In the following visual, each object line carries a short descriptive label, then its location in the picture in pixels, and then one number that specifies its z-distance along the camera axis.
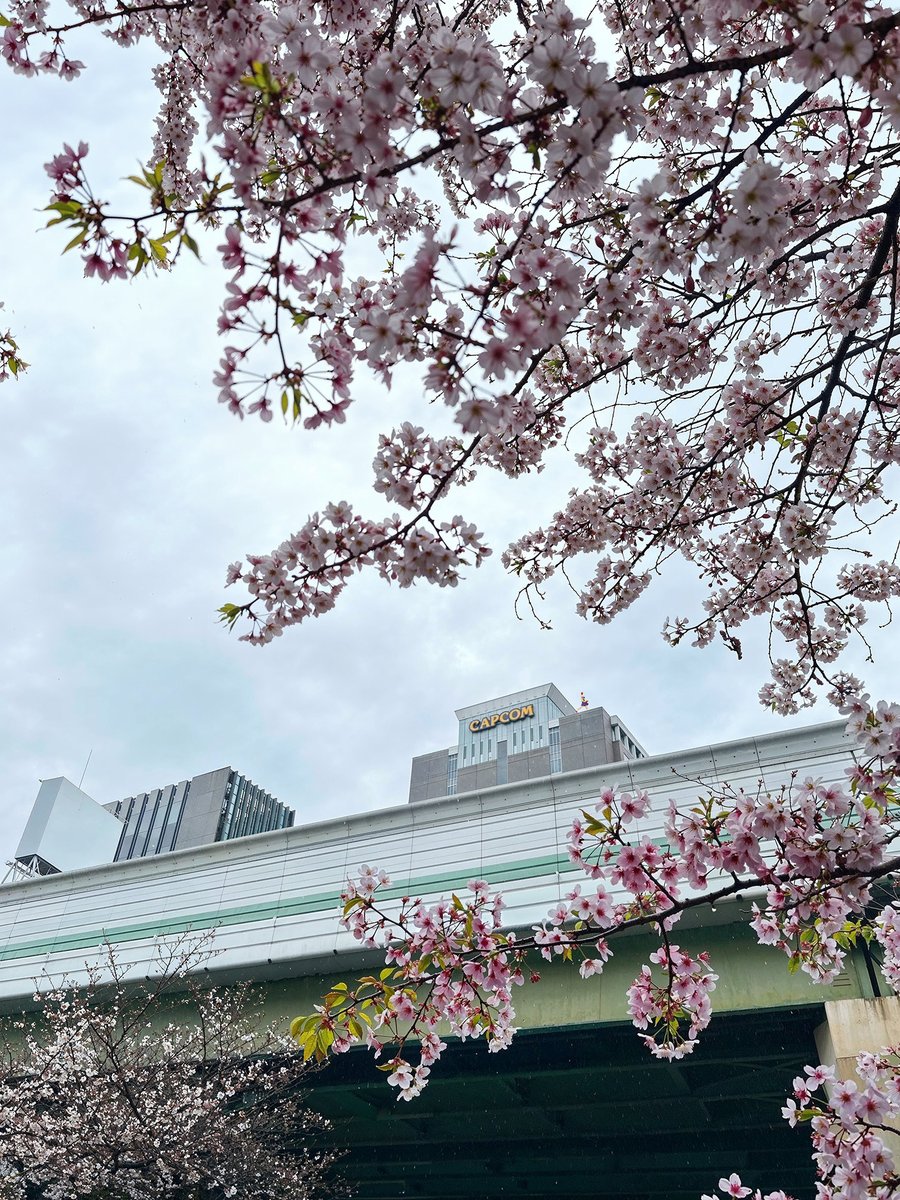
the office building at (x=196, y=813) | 97.12
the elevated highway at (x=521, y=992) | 12.10
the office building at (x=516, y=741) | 69.00
